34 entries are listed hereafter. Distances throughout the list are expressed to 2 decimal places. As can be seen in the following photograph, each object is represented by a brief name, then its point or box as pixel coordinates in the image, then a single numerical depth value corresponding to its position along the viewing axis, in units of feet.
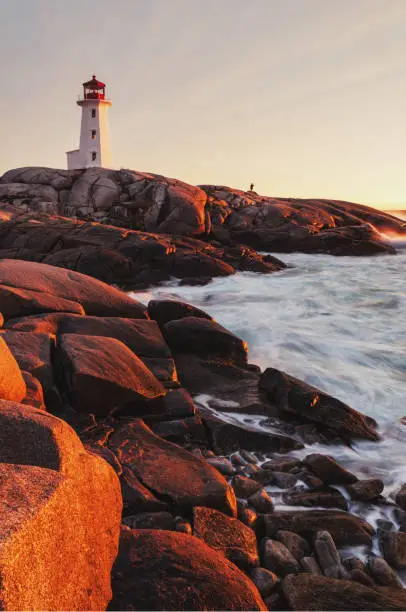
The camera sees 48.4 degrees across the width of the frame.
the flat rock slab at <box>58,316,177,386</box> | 23.65
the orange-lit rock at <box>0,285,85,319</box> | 25.41
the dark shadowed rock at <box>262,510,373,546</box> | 13.92
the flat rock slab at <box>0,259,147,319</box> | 27.94
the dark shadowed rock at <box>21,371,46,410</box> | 16.51
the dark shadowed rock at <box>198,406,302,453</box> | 19.15
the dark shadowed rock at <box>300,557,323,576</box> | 12.38
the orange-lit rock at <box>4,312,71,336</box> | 22.66
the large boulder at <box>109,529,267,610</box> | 9.41
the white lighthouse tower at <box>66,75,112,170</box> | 134.00
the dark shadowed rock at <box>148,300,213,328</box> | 30.17
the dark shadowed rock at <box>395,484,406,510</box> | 16.08
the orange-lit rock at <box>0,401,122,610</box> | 6.79
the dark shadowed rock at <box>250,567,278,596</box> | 11.43
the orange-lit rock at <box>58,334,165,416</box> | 18.58
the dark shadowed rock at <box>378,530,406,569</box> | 13.26
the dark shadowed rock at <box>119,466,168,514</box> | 13.34
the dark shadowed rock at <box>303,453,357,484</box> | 17.21
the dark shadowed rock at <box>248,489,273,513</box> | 14.92
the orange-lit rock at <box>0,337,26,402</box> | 14.49
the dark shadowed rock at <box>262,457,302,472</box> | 17.52
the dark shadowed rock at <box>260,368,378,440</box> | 21.13
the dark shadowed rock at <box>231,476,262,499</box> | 15.51
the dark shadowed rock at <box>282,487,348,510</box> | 15.57
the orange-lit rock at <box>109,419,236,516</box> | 13.84
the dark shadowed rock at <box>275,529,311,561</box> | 12.96
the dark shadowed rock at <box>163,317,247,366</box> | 27.86
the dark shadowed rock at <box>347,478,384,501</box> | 16.35
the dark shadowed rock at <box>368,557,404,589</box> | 12.50
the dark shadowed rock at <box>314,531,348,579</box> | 12.42
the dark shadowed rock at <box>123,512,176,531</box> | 12.52
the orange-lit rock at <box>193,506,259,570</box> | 11.98
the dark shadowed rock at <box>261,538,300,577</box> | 12.19
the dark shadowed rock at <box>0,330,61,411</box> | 18.48
